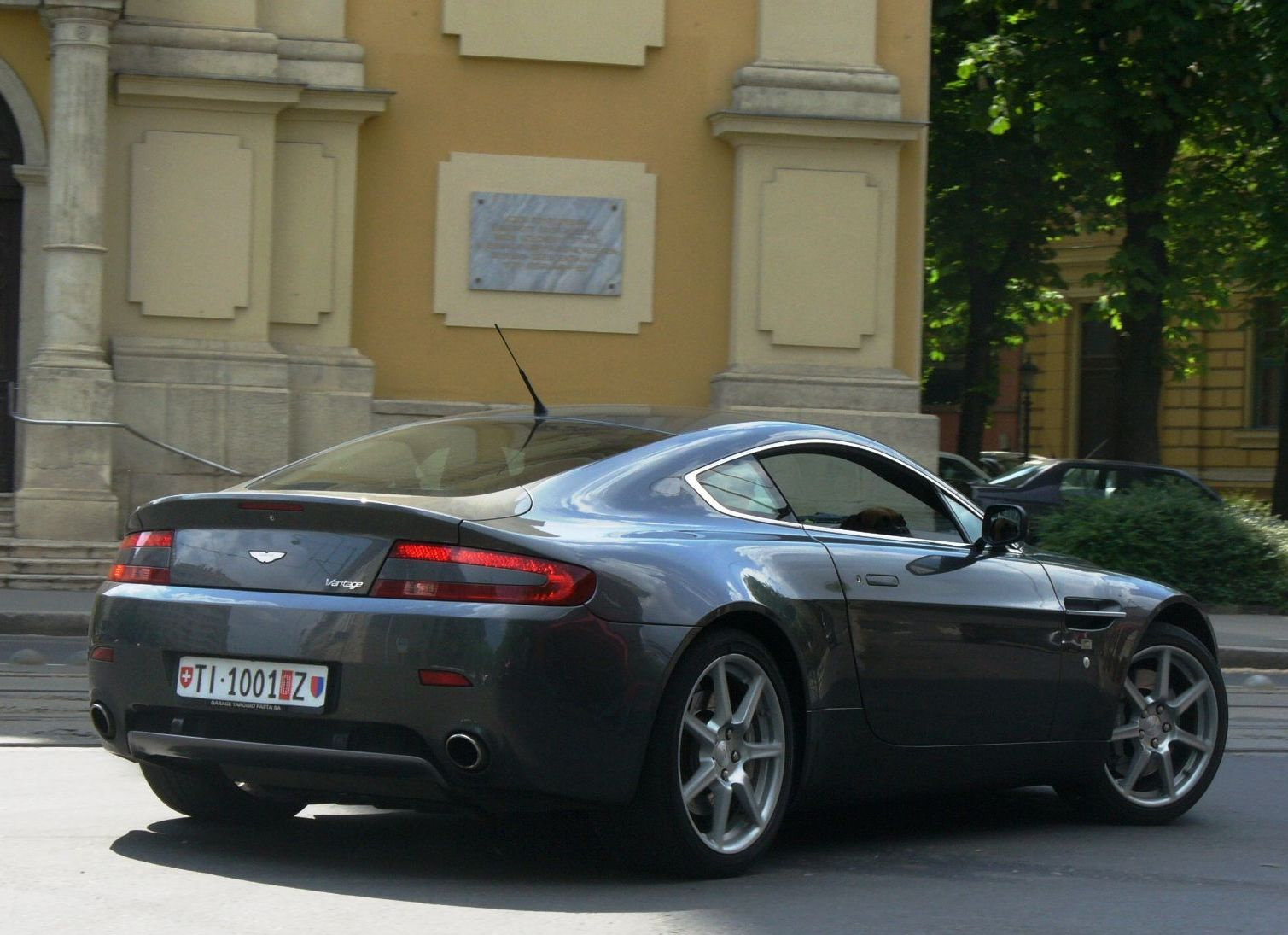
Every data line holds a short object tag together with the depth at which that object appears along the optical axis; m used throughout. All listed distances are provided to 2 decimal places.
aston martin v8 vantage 5.06
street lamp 39.97
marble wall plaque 18.58
